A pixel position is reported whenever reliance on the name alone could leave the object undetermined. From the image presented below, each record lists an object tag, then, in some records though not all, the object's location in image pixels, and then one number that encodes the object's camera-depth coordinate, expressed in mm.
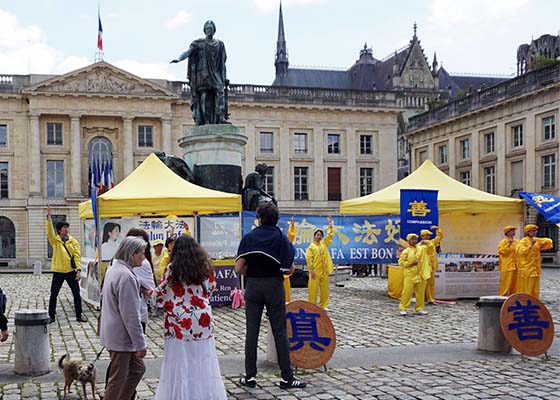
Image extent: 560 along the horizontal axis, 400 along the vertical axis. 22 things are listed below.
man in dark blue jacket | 6664
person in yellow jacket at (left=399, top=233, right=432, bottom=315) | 12711
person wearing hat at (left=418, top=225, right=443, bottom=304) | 13875
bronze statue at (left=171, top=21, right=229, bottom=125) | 15945
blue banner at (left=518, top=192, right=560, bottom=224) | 14078
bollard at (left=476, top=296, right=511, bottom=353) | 8555
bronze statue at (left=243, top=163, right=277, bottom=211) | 15648
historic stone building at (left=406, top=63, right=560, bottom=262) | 38653
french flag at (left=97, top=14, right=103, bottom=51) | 47531
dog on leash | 6207
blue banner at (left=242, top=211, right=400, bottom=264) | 16875
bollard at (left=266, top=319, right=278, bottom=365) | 7770
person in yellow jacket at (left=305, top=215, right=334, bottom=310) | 12875
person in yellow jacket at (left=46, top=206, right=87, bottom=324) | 11859
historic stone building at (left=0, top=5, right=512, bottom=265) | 49469
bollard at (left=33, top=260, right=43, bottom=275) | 31859
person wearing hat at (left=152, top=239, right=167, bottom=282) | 12914
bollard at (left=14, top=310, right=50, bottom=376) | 7430
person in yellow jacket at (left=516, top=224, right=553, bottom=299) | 13234
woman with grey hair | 5184
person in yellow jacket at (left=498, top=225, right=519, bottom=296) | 13688
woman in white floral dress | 5402
